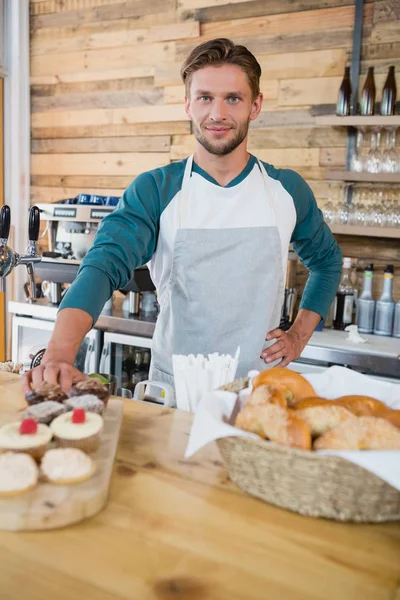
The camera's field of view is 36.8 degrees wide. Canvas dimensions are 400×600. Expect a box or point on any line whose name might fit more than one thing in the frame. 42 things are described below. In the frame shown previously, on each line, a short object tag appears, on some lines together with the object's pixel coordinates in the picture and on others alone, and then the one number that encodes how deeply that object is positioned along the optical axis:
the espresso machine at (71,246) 3.16
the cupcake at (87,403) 1.10
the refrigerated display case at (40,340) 3.22
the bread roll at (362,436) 0.85
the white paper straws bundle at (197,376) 1.39
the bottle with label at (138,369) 3.21
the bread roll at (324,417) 0.92
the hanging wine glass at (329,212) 3.09
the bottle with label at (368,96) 3.01
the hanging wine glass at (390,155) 2.98
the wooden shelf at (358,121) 2.88
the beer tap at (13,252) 1.67
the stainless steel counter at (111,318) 3.09
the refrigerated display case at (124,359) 3.17
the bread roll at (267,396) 0.96
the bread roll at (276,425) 0.88
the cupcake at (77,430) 1.00
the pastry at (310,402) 0.97
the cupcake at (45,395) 1.12
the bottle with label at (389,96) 2.96
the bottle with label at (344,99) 3.05
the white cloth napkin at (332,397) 0.80
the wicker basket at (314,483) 0.83
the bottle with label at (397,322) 3.03
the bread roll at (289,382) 1.05
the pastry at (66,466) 0.90
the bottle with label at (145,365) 3.18
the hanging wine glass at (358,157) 3.08
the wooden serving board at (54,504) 0.82
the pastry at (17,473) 0.86
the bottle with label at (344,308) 3.11
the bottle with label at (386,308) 3.03
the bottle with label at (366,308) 3.09
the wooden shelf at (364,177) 2.92
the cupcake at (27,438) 0.95
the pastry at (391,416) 0.92
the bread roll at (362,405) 0.98
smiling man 1.71
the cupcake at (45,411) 1.05
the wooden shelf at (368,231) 2.91
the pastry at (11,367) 1.66
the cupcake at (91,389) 1.16
